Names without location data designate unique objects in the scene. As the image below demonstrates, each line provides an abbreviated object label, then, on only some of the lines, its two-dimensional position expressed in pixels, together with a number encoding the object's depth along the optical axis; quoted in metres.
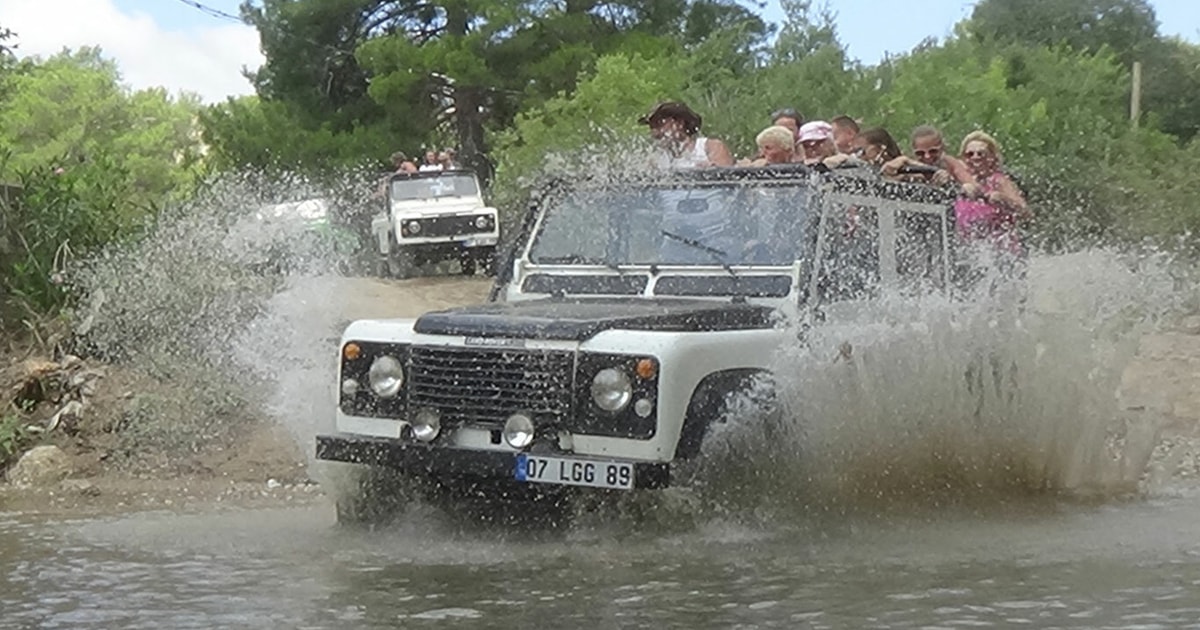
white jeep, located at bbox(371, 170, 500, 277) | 23.67
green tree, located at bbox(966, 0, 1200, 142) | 50.69
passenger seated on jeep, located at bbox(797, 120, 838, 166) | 9.44
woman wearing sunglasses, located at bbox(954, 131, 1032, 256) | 8.96
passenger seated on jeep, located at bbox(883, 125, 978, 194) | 9.56
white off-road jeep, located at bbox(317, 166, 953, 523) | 6.78
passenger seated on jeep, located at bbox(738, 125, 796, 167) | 8.70
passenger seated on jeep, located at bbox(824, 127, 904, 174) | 9.77
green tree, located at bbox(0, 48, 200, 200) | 58.03
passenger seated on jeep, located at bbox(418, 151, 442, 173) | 24.88
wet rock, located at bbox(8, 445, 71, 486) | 10.50
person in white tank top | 9.16
